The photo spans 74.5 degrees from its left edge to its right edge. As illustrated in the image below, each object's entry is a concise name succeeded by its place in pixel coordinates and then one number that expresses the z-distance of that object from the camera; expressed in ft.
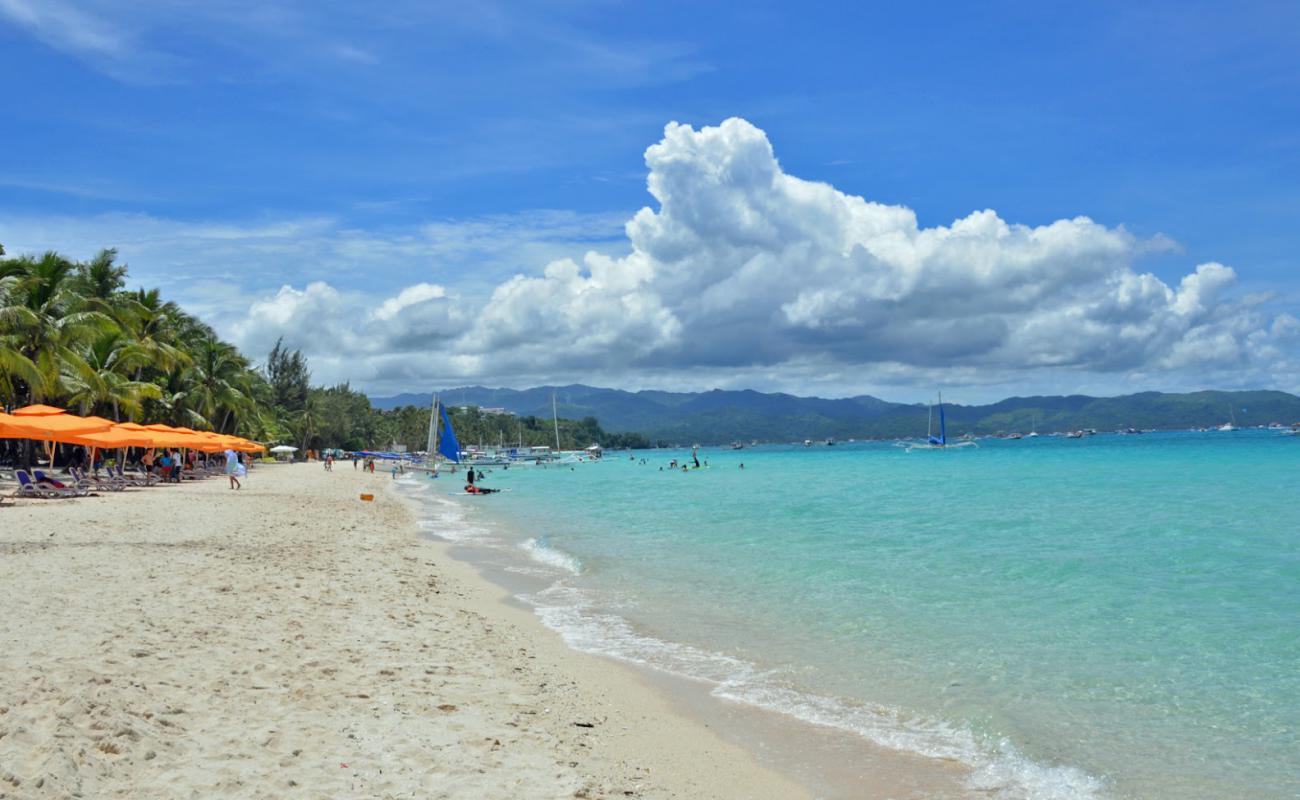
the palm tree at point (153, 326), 140.77
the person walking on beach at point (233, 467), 118.61
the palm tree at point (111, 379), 117.19
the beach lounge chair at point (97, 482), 89.44
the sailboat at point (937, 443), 402.50
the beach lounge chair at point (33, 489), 76.02
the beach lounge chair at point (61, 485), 79.81
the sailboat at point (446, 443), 223.30
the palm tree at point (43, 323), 95.76
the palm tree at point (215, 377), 189.57
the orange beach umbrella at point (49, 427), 71.77
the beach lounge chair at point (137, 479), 105.40
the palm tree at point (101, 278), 140.56
